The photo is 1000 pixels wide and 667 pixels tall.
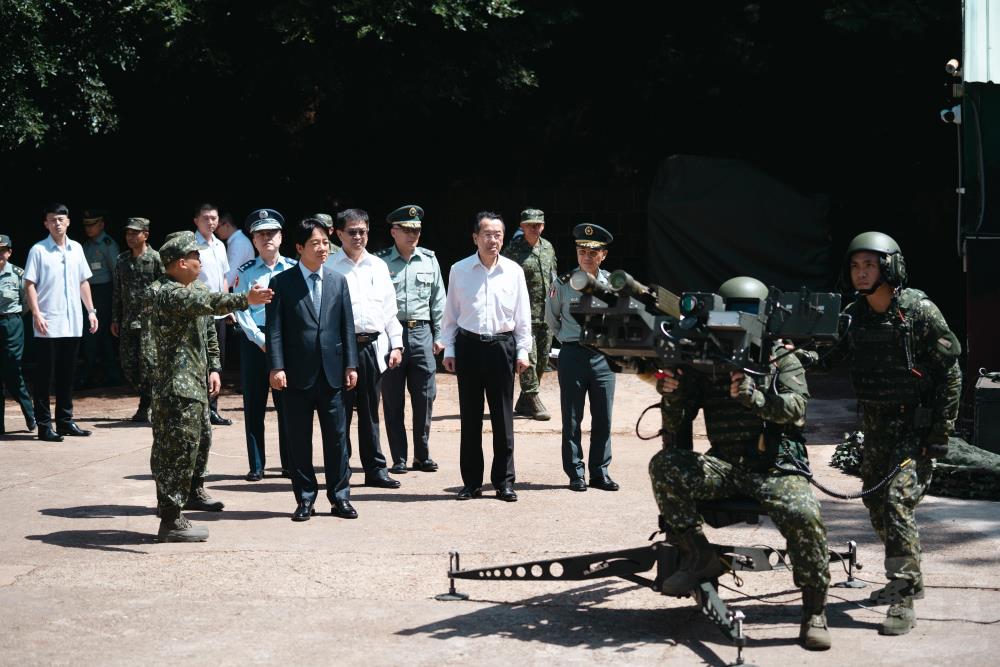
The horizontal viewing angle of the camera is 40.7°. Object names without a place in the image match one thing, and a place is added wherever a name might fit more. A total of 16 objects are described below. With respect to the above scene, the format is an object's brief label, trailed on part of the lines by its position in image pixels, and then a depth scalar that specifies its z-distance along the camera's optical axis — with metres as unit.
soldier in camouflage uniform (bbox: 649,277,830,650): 5.73
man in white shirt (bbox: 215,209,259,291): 13.02
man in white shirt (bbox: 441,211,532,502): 8.91
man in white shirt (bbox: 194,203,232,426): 11.81
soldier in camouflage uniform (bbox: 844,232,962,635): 6.23
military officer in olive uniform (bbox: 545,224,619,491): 9.12
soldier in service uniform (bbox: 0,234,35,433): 11.40
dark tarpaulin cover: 16.41
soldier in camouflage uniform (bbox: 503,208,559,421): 12.12
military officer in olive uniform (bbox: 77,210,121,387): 14.07
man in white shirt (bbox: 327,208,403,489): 9.20
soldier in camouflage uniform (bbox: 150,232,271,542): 7.66
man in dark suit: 8.20
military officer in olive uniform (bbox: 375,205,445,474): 9.77
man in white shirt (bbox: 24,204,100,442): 11.09
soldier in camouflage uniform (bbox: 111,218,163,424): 11.99
